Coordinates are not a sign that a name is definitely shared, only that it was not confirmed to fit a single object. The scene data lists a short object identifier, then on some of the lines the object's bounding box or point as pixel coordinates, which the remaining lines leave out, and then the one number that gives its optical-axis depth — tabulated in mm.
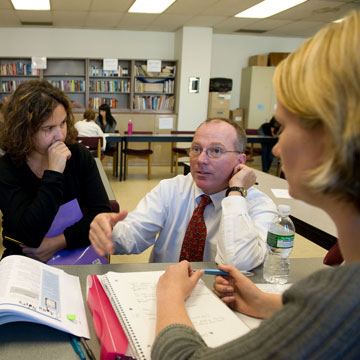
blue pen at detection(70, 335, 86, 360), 704
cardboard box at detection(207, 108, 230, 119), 8145
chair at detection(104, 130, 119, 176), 6582
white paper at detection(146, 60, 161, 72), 7762
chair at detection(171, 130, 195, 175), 6709
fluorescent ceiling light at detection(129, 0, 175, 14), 5892
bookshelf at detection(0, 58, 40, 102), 7643
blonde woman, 435
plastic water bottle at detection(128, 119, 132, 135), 6656
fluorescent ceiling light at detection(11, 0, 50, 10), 5869
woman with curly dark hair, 1459
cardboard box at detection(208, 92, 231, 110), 8070
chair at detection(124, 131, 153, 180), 6285
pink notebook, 676
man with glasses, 1375
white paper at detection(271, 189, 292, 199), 2357
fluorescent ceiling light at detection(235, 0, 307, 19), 5797
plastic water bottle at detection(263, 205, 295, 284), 1113
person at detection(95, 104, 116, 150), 6910
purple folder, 1437
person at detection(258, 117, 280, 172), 7234
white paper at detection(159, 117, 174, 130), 7348
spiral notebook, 724
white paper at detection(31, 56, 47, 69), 7527
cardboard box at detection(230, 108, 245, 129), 8442
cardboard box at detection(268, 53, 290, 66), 8031
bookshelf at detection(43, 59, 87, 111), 7836
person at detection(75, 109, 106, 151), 5906
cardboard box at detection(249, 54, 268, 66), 8094
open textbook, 735
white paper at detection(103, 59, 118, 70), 7641
